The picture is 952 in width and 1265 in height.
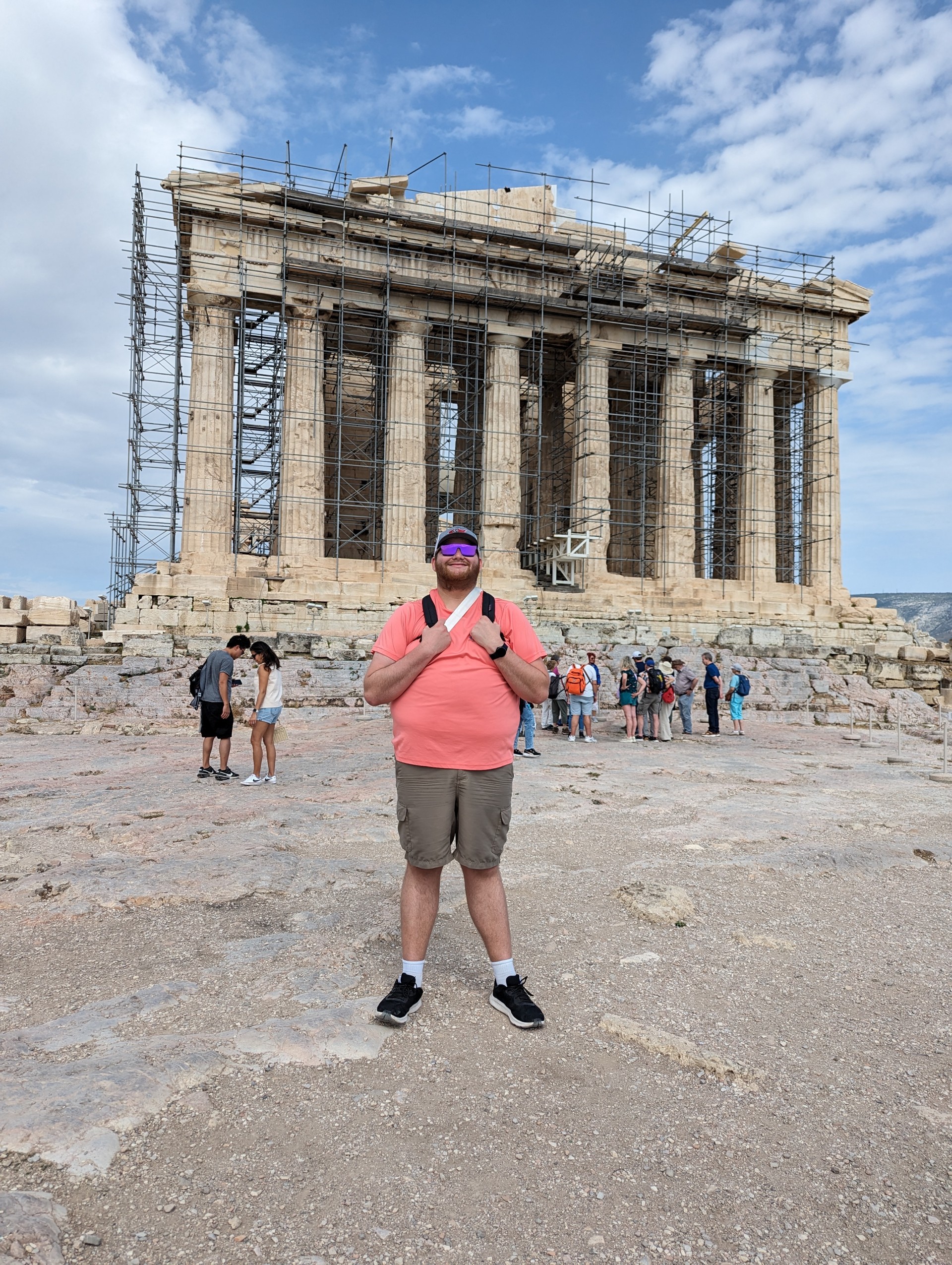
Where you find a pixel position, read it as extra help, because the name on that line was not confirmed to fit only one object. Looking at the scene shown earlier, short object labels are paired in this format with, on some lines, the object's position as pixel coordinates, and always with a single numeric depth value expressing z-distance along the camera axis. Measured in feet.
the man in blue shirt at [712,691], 45.19
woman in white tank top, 24.13
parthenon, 67.62
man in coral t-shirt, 9.49
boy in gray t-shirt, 26.00
